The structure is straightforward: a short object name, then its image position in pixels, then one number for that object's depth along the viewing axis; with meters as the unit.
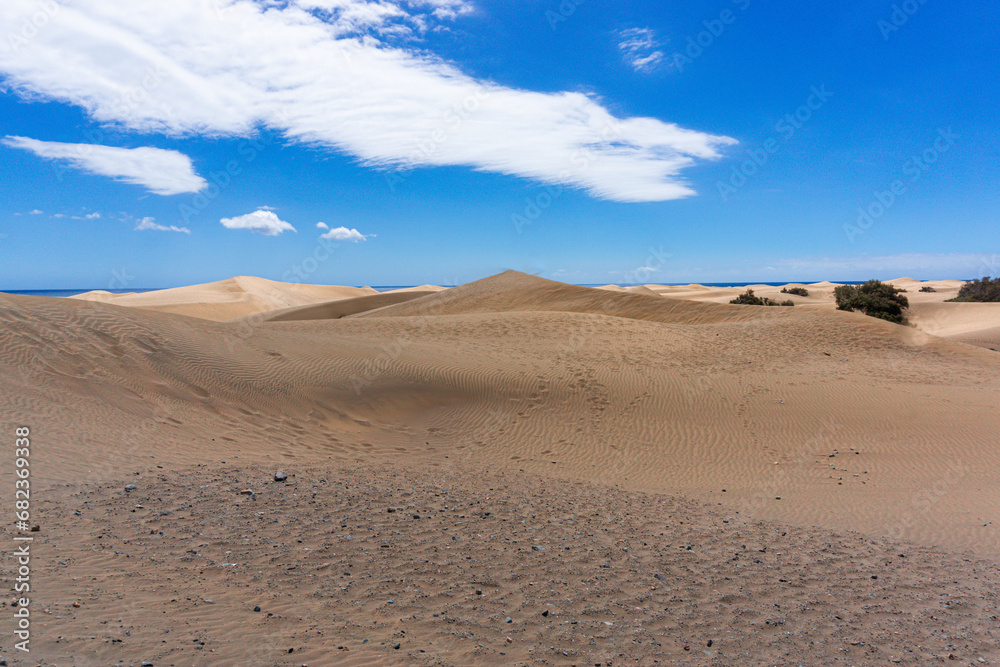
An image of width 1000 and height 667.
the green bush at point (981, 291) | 42.11
